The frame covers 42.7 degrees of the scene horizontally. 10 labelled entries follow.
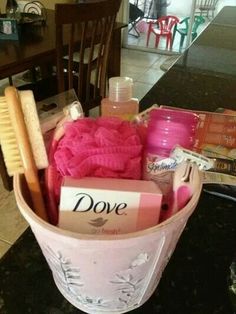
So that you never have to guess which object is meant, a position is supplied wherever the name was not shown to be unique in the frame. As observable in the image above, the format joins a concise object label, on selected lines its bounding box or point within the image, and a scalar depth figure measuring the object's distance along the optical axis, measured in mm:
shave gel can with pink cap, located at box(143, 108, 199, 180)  311
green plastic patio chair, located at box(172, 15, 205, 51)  3195
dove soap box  248
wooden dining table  1199
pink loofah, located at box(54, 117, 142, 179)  269
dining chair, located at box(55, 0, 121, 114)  1215
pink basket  223
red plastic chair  3182
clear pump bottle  442
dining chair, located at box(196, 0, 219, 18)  3199
